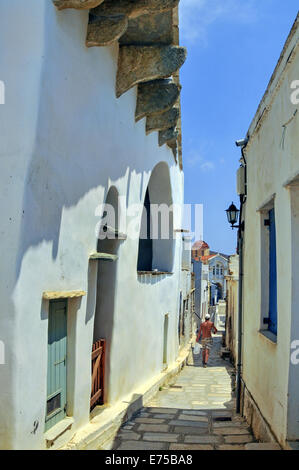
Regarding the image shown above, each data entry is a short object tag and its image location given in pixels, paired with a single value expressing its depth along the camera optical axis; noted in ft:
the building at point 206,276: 96.12
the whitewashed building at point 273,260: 13.65
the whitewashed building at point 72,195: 12.50
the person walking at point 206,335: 42.35
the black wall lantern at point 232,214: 27.86
